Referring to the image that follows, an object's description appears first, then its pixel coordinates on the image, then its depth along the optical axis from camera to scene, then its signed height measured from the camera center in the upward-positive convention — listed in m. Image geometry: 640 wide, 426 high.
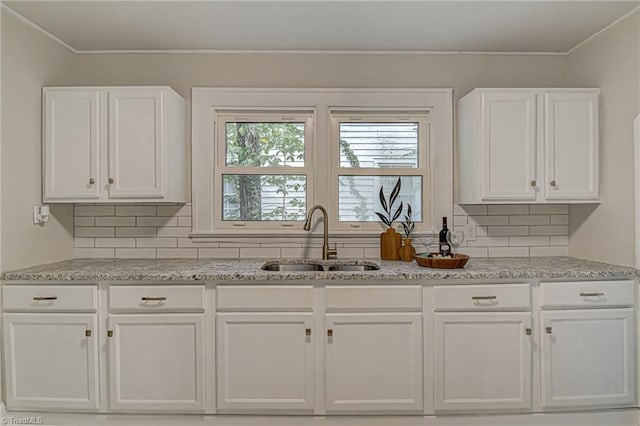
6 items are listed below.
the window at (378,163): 2.97 +0.34
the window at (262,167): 2.96 +0.31
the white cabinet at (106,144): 2.58 +0.42
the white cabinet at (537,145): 2.61 +0.41
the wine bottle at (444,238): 2.72 -0.20
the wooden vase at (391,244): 2.82 -0.24
